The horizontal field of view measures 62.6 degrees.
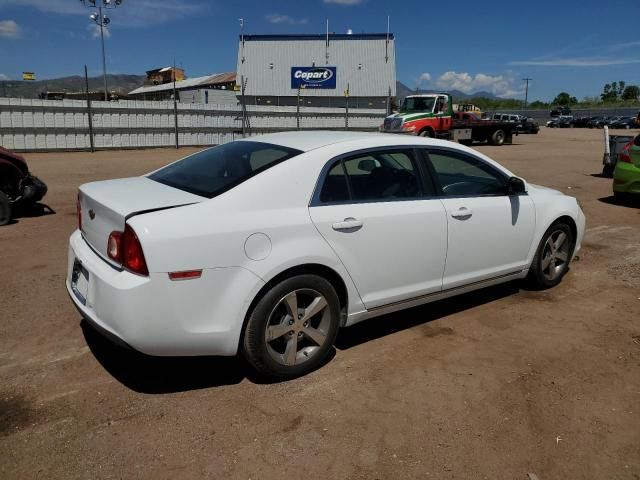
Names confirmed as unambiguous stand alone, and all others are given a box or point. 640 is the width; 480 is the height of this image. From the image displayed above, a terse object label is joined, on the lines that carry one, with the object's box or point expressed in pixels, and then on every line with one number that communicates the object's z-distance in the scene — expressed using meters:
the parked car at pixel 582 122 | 57.31
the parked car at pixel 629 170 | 9.10
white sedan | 2.83
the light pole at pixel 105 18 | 32.47
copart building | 45.03
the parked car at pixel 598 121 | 55.53
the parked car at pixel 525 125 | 39.22
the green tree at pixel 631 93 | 107.41
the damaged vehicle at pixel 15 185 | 7.30
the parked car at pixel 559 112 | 66.75
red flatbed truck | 23.45
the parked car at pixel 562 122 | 57.31
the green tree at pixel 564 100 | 113.44
